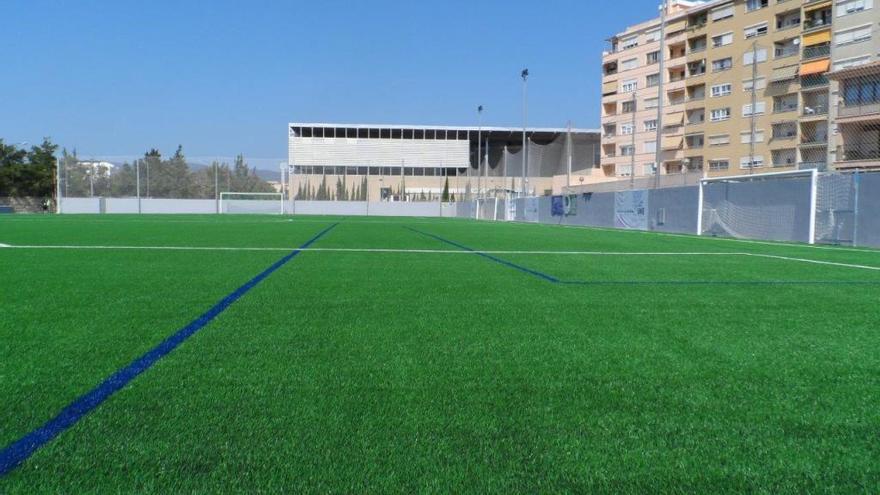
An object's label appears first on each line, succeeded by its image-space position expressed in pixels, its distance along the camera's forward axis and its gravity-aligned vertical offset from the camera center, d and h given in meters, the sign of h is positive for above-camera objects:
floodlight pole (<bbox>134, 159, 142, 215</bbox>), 44.78 +2.33
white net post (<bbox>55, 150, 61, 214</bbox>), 42.66 +1.21
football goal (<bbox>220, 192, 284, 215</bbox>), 47.94 +0.34
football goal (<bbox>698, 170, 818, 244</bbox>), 13.99 +0.18
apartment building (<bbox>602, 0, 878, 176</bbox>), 37.91 +9.67
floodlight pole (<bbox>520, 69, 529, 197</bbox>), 34.56 +3.45
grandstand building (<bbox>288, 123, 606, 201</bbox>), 63.75 +5.70
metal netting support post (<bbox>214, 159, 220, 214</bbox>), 47.88 +1.50
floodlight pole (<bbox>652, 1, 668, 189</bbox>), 21.90 +3.93
